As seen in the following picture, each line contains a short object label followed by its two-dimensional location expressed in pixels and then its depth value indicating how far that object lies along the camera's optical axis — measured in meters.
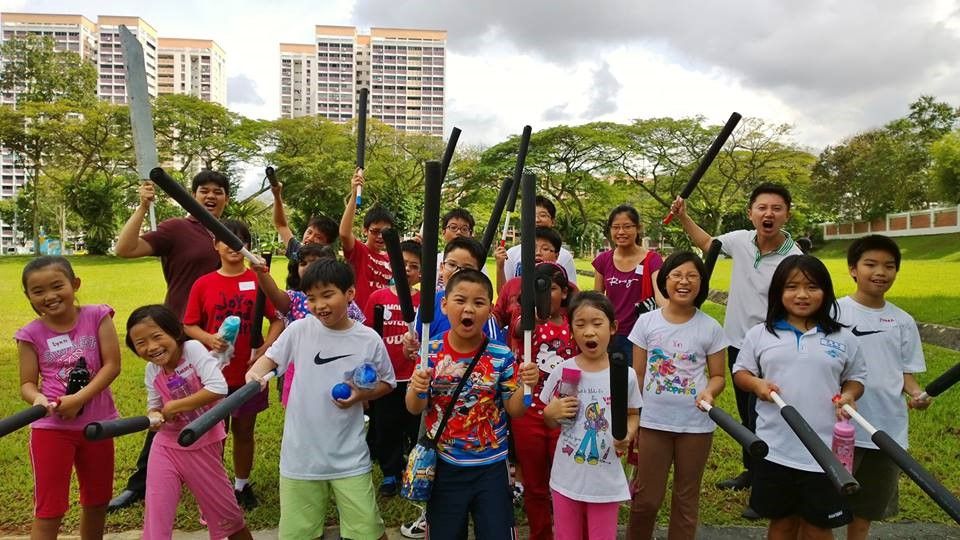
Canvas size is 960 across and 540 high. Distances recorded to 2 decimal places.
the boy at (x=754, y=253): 4.19
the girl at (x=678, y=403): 3.38
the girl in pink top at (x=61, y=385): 3.21
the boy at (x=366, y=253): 4.88
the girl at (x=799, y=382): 3.04
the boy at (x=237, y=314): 3.99
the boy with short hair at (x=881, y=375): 3.35
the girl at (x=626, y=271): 4.51
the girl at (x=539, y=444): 3.57
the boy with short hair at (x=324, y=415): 3.10
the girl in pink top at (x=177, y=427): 3.09
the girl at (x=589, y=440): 3.03
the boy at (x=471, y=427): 3.04
